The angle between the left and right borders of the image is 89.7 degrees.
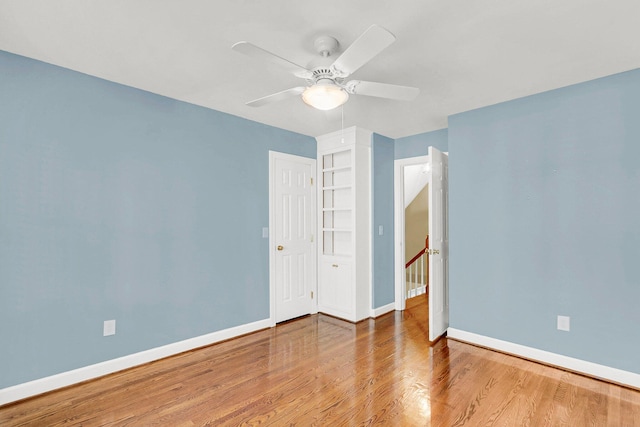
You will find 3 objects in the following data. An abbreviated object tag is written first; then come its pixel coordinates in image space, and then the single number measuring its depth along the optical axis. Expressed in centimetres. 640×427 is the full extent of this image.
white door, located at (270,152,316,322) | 401
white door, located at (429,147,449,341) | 339
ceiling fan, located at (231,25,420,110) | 158
